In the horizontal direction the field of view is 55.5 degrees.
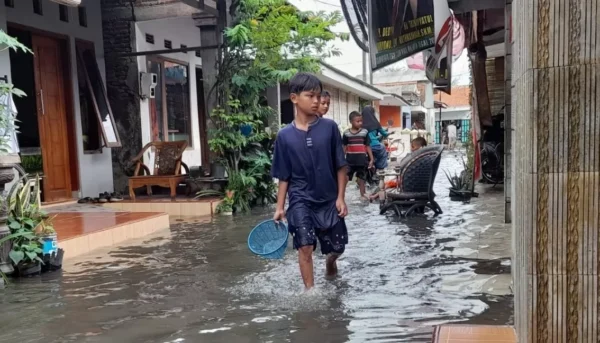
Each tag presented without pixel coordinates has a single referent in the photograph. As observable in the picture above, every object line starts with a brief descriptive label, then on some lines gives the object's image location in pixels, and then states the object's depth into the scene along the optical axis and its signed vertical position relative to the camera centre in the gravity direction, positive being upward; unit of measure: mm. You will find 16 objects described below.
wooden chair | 10055 -554
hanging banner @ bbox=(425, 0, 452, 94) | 6103 +1039
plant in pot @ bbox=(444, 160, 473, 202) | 9828 -1073
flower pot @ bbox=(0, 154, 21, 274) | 4977 -617
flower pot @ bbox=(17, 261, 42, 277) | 5294 -1179
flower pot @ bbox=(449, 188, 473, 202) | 9789 -1168
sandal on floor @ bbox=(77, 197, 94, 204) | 9833 -1041
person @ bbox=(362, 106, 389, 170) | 11836 -71
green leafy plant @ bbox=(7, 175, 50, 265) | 5234 -773
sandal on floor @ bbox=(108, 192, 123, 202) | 9859 -1016
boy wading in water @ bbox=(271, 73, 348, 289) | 4336 -319
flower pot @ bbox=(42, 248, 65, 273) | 5500 -1161
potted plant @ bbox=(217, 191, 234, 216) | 9445 -1151
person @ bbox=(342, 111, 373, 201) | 10117 -290
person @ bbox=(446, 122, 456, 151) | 31062 -461
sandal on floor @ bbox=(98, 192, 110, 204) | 9820 -1008
